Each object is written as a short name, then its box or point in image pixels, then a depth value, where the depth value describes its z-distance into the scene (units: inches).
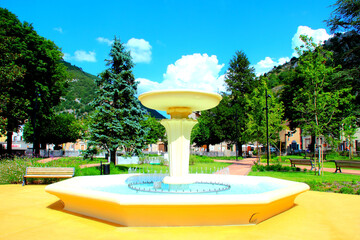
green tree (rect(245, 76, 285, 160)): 985.4
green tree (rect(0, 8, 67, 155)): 838.5
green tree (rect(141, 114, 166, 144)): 1672.0
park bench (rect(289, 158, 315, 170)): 700.0
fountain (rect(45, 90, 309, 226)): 178.7
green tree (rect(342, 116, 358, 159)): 623.7
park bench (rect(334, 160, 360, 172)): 621.8
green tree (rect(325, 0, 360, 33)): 852.0
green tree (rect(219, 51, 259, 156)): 1646.2
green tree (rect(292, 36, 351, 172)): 616.1
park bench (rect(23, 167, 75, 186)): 418.0
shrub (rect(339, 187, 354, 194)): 364.3
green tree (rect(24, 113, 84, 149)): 1670.5
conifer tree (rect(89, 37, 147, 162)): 658.8
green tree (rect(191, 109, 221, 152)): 1790.1
